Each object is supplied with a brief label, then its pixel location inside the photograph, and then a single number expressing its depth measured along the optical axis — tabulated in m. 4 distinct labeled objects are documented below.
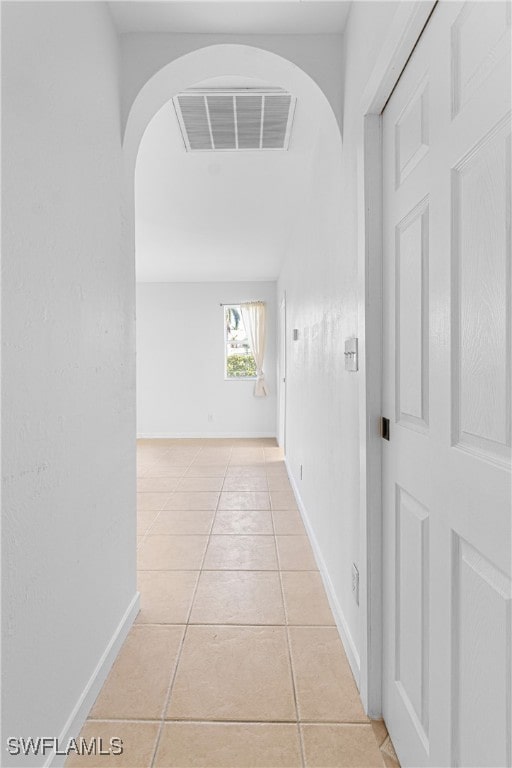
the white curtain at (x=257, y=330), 7.62
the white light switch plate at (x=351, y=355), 1.65
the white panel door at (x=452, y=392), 0.81
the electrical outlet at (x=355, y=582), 1.69
